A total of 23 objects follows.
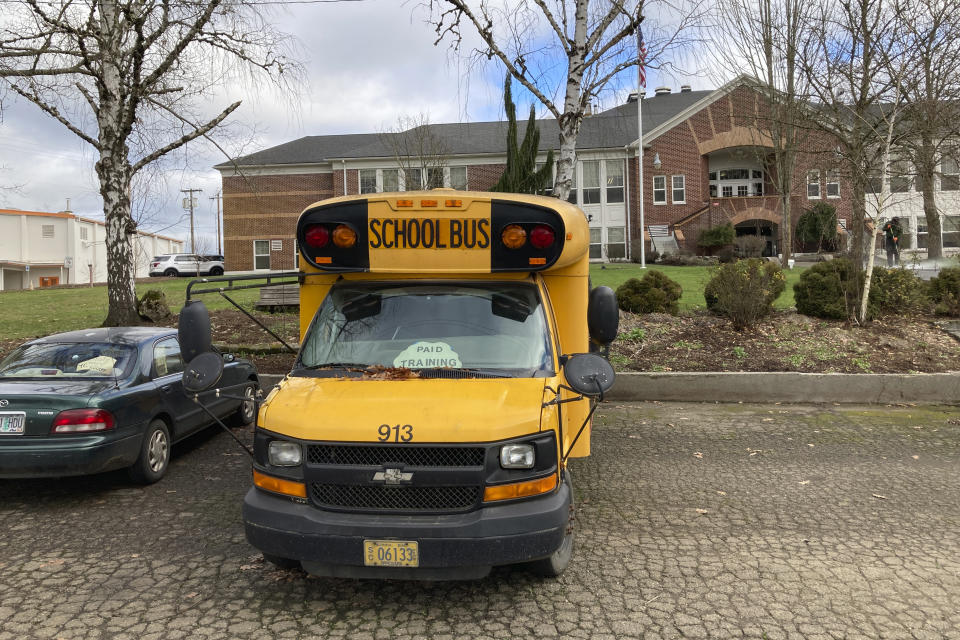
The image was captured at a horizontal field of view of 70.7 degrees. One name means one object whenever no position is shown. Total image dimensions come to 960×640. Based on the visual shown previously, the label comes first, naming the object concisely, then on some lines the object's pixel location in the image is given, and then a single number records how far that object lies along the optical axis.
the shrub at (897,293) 12.30
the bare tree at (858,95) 11.88
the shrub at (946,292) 12.60
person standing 22.80
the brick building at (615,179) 37.50
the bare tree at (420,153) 25.88
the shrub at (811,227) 33.70
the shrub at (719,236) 34.97
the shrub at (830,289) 12.14
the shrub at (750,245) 31.92
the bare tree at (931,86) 11.72
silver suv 45.31
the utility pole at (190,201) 56.38
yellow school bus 3.57
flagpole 24.76
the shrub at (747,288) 11.39
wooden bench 14.81
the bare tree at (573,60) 10.02
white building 60.50
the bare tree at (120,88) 10.41
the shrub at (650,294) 13.11
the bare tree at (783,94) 14.09
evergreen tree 19.55
